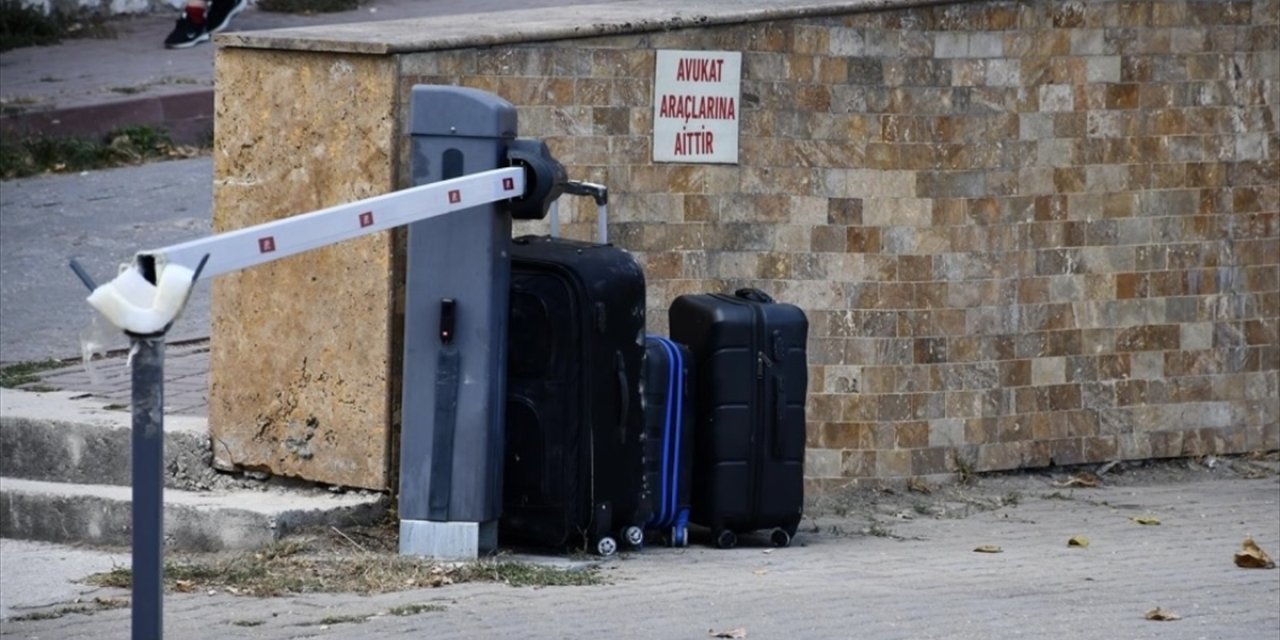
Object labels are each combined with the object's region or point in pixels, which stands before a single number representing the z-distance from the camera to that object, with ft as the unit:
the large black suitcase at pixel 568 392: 44.75
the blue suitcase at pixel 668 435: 47.52
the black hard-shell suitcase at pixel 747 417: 48.49
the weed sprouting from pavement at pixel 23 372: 55.89
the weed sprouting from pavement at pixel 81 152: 85.56
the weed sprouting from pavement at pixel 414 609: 39.01
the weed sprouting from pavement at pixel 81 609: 39.32
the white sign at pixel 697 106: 52.54
